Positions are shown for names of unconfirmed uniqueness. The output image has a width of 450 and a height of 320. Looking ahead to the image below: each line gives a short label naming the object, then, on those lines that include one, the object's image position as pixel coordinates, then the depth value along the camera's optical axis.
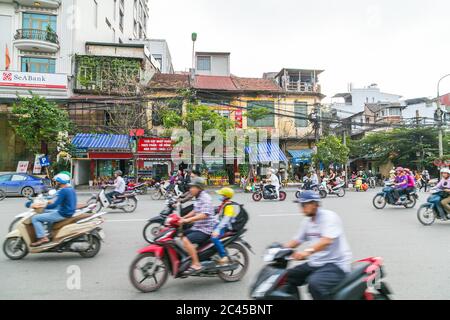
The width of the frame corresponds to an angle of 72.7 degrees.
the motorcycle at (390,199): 10.97
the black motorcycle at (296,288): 2.66
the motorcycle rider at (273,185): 14.37
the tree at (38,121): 17.92
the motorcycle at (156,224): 6.50
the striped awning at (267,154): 22.20
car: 15.18
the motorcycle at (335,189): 16.67
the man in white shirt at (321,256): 2.77
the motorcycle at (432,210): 8.00
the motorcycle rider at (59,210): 5.17
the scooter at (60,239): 5.19
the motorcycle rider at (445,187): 7.89
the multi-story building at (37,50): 20.31
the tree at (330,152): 21.75
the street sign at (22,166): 20.20
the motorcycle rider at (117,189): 10.71
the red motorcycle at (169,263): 3.95
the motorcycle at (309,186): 15.53
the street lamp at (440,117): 21.98
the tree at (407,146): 26.95
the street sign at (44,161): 18.70
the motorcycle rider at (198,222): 4.04
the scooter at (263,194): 14.33
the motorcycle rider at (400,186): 10.88
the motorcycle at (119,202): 10.61
